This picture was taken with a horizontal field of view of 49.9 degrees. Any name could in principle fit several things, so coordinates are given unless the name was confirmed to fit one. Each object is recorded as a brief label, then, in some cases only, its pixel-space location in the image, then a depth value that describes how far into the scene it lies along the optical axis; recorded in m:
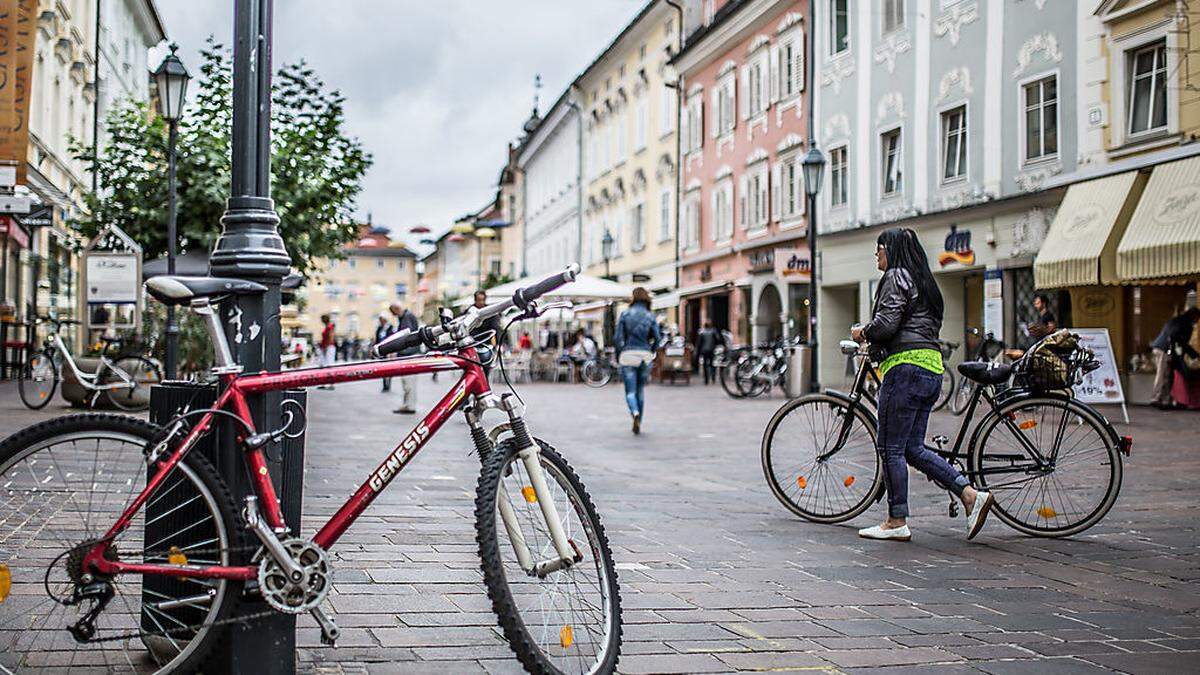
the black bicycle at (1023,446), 7.06
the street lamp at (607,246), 37.92
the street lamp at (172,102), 18.52
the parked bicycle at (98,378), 16.48
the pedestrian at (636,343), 16.02
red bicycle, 3.52
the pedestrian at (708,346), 32.90
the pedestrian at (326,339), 31.80
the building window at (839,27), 30.28
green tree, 23.08
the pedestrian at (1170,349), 18.45
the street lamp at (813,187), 23.94
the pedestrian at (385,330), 25.45
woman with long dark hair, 7.02
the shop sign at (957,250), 24.55
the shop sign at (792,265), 30.16
